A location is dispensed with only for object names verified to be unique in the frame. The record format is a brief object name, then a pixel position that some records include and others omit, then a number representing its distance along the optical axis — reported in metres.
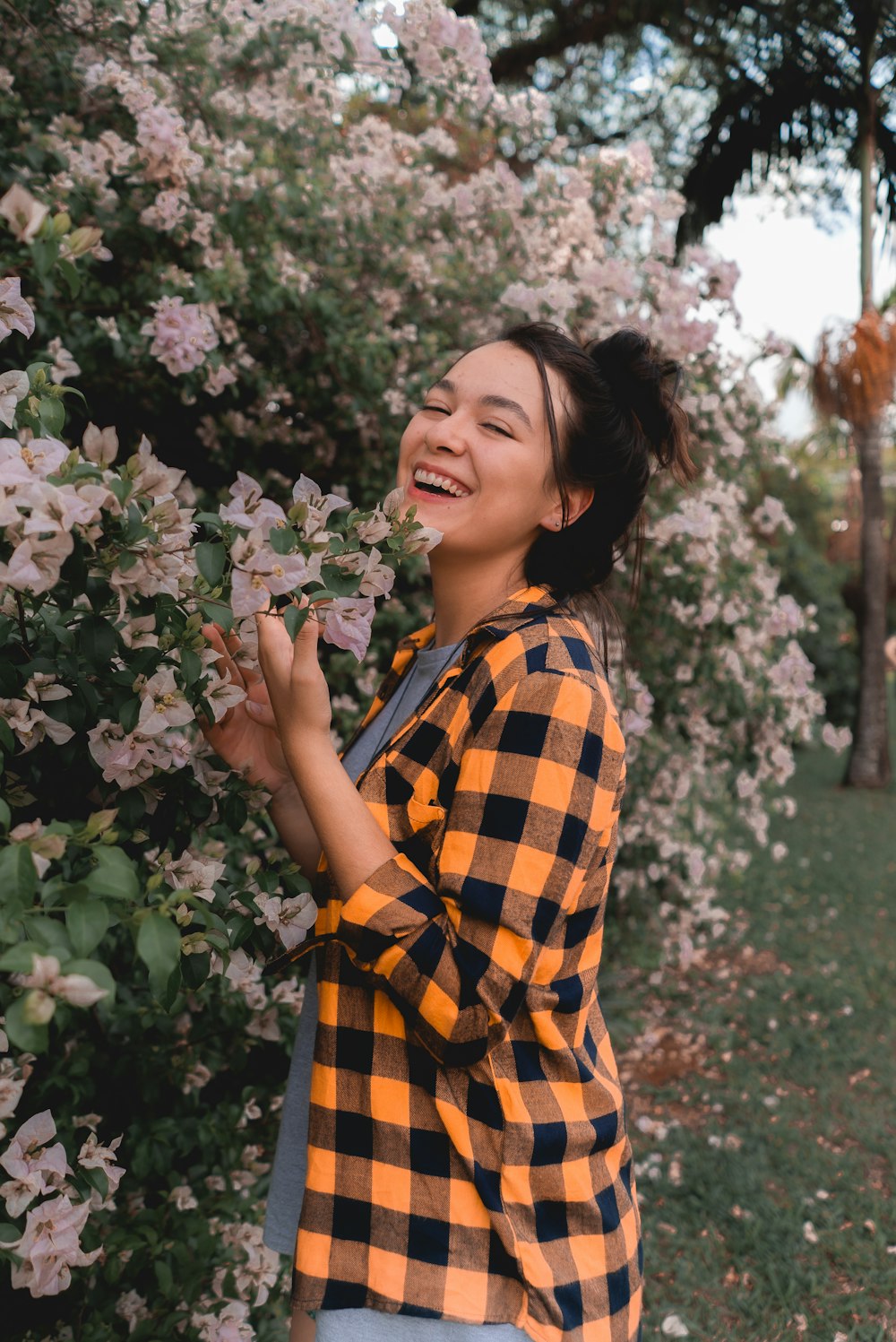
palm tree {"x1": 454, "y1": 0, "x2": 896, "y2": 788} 7.30
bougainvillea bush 1.01
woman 1.09
